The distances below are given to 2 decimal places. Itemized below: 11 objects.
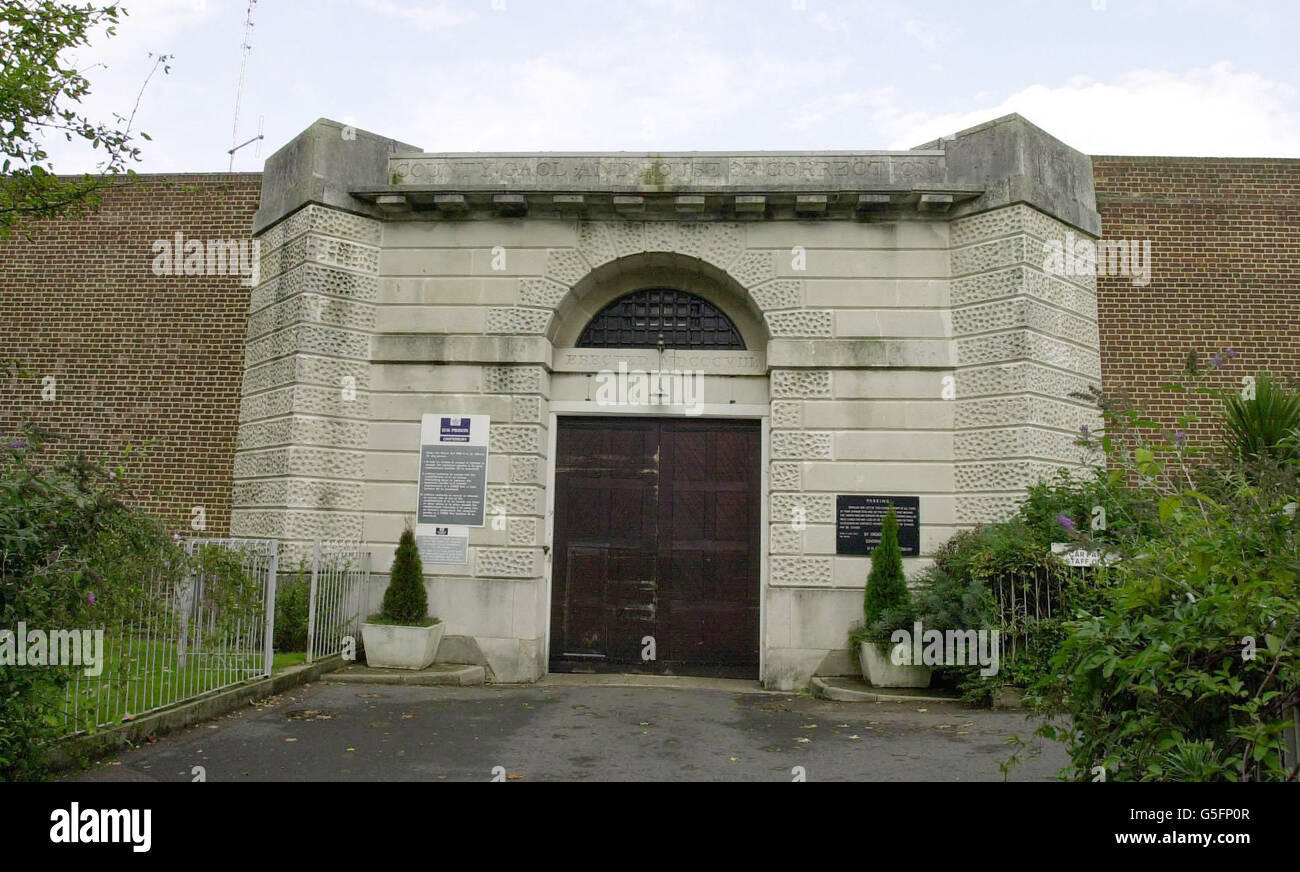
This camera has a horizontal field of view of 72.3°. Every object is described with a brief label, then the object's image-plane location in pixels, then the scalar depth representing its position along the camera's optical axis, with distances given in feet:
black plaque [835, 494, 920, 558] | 33.58
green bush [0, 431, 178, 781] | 15.62
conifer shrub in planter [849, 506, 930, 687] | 30.45
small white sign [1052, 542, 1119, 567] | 28.40
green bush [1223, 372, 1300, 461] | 28.96
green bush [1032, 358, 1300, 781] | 11.07
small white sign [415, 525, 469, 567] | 34.71
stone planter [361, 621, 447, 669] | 32.27
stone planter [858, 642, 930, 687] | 30.45
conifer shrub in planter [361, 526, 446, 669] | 32.30
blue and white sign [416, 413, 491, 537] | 34.96
